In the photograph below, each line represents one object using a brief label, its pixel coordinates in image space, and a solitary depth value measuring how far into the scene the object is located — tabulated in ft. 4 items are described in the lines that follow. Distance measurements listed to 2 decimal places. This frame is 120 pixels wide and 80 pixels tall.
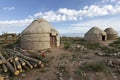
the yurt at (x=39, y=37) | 19.54
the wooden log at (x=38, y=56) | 13.33
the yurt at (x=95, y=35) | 31.51
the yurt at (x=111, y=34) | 34.28
